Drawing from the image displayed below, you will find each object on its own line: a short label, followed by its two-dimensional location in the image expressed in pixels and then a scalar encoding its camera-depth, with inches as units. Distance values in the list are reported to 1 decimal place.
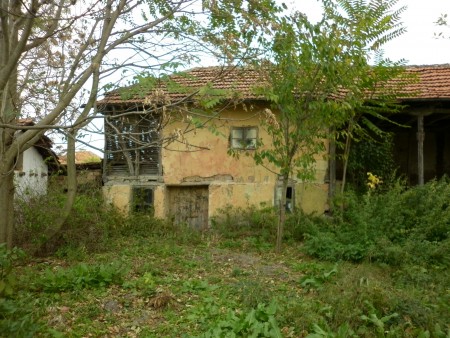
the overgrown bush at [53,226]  388.2
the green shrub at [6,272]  217.6
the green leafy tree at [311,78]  342.0
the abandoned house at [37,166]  512.2
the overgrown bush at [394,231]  349.7
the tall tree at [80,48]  272.7
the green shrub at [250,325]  231.5
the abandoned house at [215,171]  510.6
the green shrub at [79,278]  295.7
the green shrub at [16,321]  203.2
